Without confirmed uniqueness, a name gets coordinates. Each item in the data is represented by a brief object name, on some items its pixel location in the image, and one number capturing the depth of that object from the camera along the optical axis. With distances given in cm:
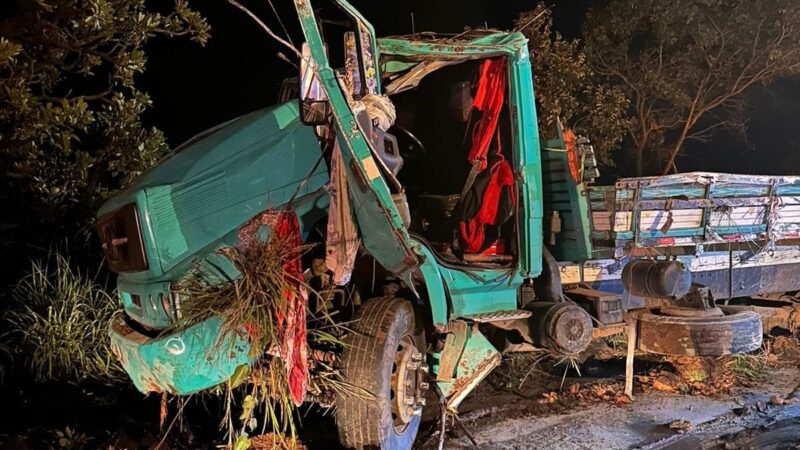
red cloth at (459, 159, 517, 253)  470
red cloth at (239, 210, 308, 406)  344
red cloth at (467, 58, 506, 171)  478
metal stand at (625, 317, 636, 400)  539
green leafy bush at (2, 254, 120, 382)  535
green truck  338
